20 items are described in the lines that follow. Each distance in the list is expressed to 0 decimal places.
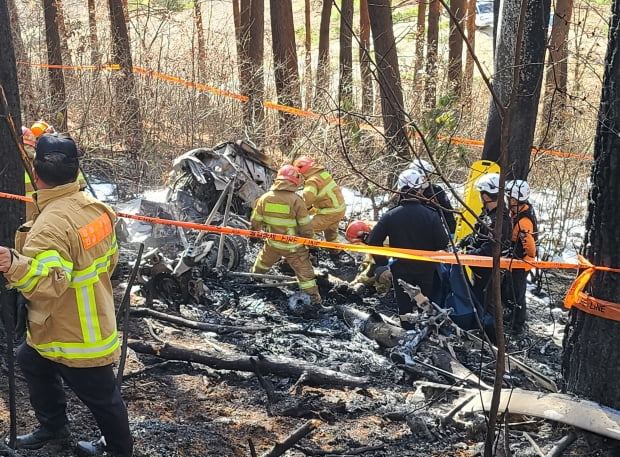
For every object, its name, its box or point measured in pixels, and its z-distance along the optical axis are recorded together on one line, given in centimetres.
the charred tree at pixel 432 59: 1199
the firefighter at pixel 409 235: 688
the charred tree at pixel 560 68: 948
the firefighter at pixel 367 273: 769
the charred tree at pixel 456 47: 1553
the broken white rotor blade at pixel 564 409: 387
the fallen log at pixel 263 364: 521
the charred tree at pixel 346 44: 1507
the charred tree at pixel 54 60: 1245
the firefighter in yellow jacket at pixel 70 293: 324
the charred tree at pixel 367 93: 1234
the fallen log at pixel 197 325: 626
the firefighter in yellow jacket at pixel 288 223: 757
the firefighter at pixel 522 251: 620
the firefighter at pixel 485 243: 633
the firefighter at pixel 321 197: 889
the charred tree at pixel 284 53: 1373
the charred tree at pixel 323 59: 1292
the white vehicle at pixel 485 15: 2518
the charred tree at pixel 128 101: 1211
